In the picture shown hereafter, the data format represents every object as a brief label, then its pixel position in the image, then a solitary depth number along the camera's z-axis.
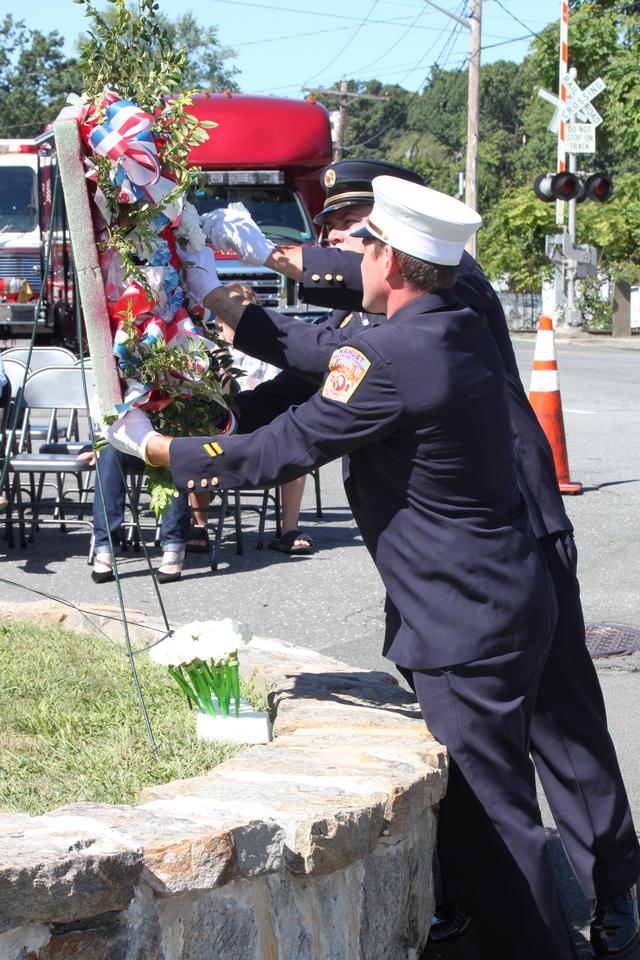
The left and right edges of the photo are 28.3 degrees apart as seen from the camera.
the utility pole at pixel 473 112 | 30.73
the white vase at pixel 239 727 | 3.31
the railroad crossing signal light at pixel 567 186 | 18.11
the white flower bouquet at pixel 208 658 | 3.33
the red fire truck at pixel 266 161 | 16.03
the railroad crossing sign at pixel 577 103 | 25.14
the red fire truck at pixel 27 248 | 19.94
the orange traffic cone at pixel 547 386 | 9.51
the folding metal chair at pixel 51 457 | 8.18
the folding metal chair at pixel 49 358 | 10.94
